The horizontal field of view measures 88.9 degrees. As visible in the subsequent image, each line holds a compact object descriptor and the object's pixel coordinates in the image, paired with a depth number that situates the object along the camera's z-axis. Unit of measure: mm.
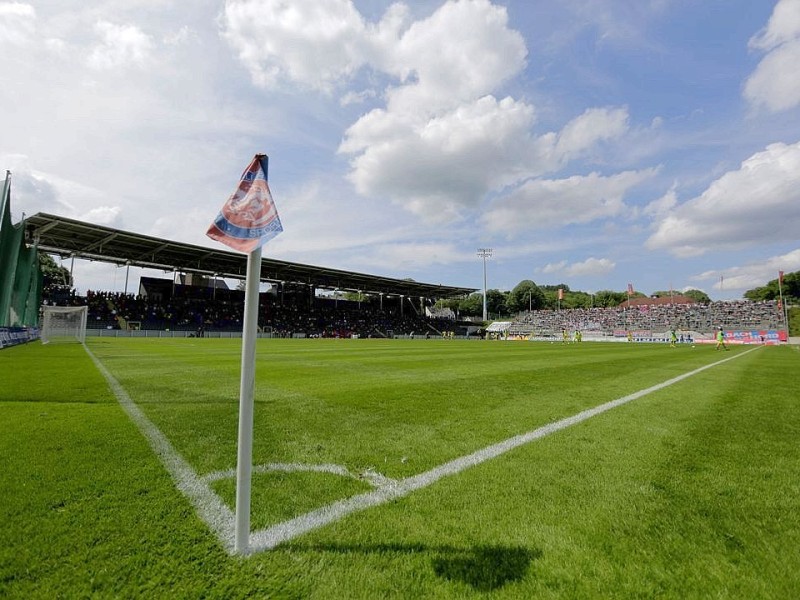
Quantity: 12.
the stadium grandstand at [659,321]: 54781
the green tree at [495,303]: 128625
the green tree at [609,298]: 128625
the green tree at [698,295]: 128900
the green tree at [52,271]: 63569
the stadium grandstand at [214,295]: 39419
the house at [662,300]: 111688
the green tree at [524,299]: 122375
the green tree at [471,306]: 128750
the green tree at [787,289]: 90625
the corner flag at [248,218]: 2395
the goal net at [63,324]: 24391
